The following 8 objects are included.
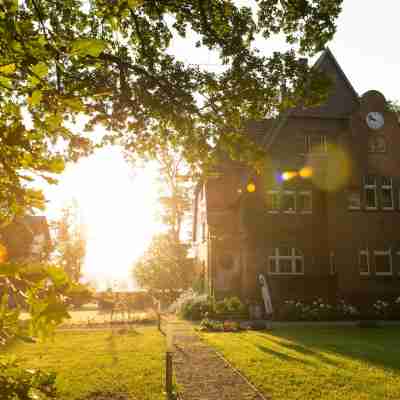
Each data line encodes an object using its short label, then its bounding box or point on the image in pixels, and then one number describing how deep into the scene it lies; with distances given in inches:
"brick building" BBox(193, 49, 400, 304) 932.6
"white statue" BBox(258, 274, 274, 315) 853.2
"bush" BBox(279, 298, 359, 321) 834.8
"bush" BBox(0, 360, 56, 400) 78.7
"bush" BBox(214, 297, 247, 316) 863.1
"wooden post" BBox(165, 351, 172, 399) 311.7
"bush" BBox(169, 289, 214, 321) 880.9
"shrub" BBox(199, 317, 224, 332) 692.1
